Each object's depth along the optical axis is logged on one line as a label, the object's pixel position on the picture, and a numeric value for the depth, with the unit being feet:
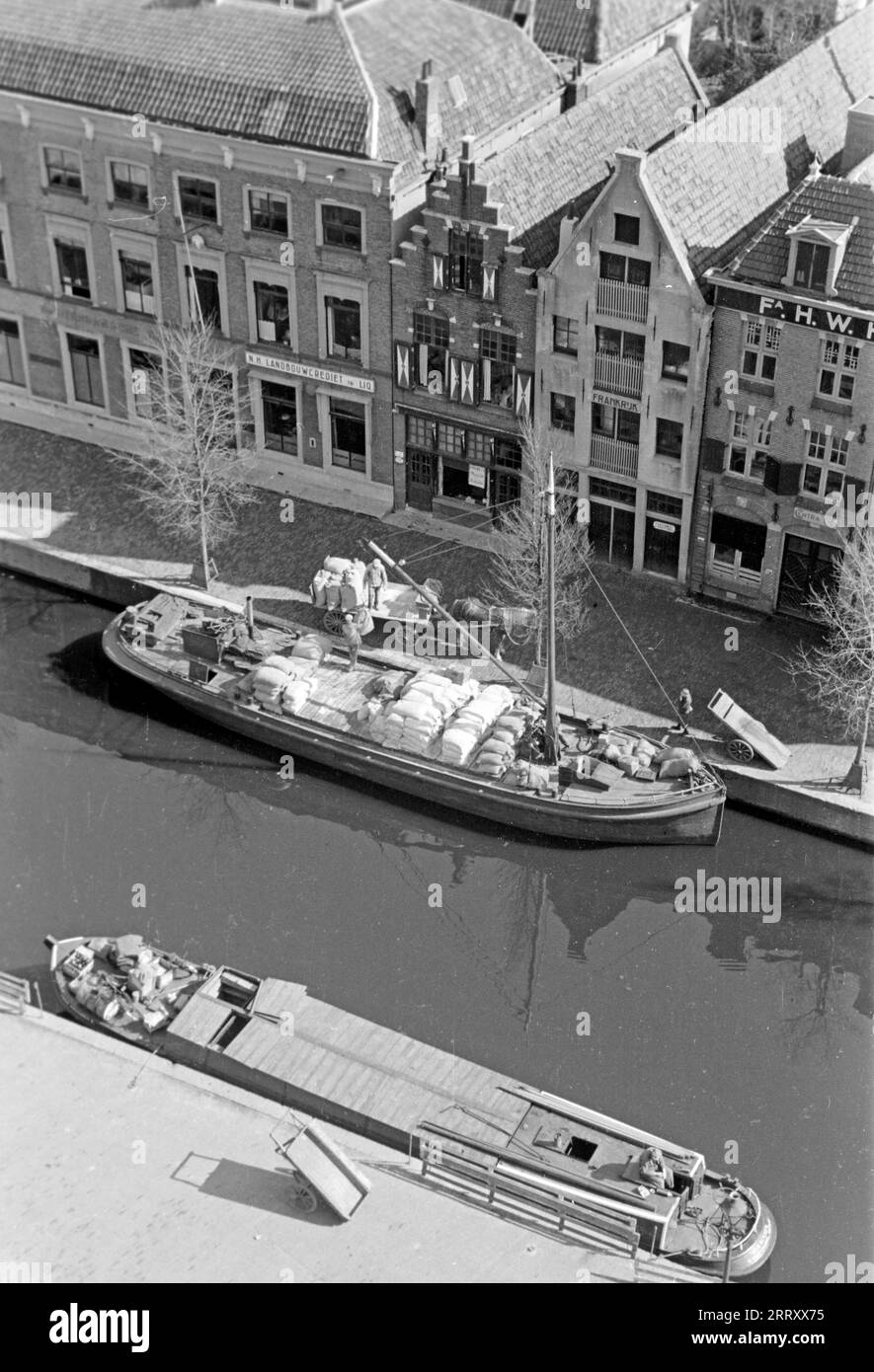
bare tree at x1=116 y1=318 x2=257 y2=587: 238.48
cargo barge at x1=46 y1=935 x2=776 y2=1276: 154.10
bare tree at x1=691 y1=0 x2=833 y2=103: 318.65
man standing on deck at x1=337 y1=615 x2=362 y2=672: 221.87
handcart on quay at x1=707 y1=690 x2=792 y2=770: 208.23
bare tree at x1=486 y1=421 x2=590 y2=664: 222.07
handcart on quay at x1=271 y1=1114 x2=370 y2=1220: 141.59
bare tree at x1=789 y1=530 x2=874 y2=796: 203.10
